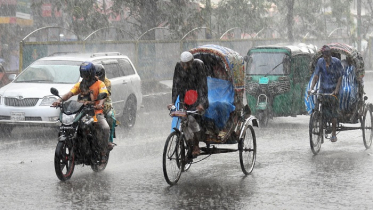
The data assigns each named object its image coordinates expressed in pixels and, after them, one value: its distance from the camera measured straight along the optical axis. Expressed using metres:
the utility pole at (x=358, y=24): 39.70
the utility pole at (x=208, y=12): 31.45
